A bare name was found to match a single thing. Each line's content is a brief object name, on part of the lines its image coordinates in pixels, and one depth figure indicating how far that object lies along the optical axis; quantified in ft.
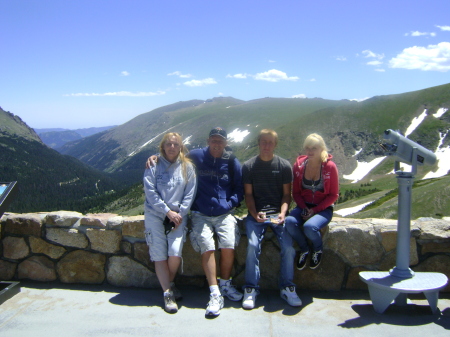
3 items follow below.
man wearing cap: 16.02
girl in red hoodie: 16.20
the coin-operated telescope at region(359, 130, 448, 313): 14.06
